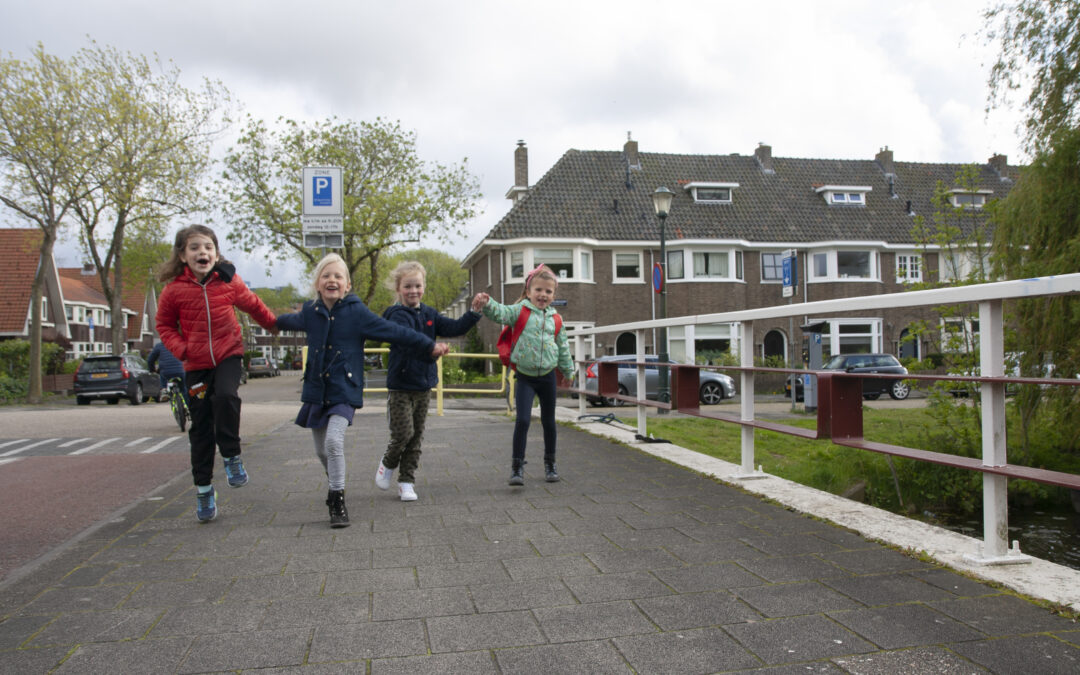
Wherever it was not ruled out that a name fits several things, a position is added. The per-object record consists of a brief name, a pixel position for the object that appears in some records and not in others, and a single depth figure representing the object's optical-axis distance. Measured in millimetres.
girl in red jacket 4949
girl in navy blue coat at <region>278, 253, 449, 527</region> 5035
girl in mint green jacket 6164
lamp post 18062
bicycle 11497
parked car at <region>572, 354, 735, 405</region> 22391
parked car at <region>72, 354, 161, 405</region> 25188
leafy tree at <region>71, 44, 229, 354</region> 26859
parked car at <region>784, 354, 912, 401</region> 21562
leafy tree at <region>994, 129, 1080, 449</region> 7129
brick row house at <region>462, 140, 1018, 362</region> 32094
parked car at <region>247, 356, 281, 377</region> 57375
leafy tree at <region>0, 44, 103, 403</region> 24938
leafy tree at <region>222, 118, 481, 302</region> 33062
